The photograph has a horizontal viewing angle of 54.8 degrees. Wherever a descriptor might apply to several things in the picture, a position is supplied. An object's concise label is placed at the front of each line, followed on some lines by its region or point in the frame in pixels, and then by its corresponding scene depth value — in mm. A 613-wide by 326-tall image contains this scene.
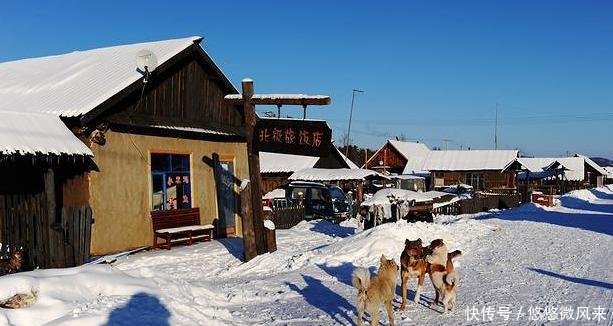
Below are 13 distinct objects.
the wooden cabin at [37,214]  11227
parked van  26844
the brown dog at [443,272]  8172
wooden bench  15841
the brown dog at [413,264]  8584
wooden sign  13680
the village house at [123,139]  12677
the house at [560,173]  53125
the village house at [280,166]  38844
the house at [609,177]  102662
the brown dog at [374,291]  6918
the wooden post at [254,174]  14203
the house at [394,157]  65250
